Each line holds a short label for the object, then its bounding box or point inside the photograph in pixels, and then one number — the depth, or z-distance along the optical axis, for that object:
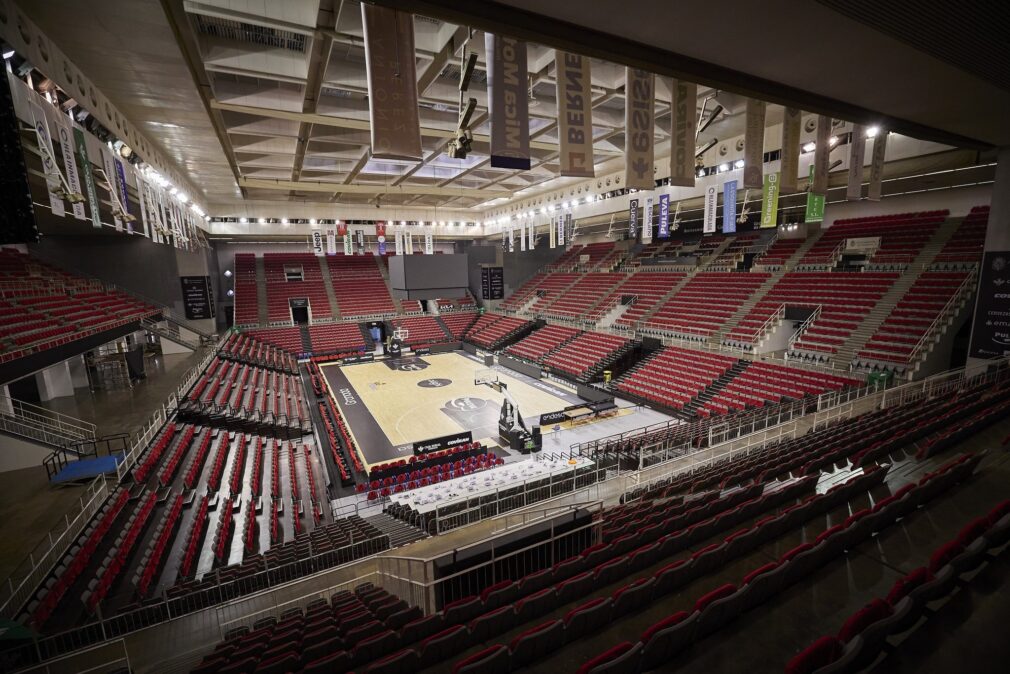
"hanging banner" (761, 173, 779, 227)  12.62
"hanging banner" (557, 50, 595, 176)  6.20
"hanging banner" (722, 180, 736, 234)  13.57
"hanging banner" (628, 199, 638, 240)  18.09
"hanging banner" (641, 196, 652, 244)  16.20
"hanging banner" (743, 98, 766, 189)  8.76
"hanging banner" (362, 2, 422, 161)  5.06
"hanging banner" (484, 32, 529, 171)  5.52
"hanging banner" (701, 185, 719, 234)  14.31
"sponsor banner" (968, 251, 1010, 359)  11.02
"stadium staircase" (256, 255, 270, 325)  29.92
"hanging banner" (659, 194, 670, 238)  15.70
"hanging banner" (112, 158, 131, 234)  9.13
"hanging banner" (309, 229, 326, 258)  23.50
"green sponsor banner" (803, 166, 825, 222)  12.23
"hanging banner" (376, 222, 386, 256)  23.02
